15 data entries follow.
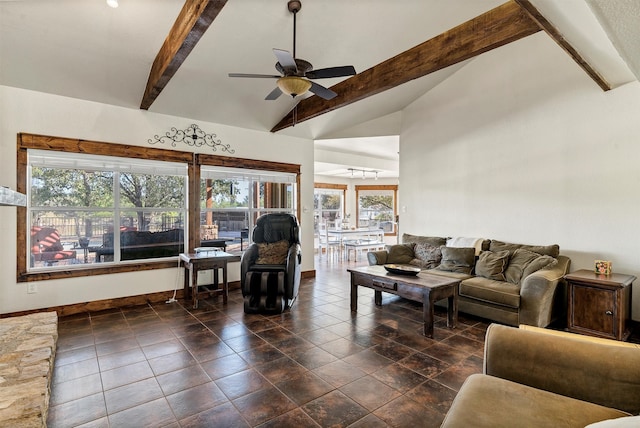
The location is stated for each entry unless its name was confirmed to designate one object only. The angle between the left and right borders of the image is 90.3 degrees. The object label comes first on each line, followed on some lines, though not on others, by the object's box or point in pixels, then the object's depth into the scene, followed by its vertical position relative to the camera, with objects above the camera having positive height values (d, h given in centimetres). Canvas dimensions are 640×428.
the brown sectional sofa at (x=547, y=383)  129 -80
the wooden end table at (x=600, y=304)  298 -87
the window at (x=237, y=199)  501 +28
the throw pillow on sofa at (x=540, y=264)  356 -55
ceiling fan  271 +124
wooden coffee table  321 -78
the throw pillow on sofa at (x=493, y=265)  387 -61
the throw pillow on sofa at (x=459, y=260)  423 -60
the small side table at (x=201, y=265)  409 -66
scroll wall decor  450 +114
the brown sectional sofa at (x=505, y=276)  330 -73
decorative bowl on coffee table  362 -63
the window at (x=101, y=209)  377 +9
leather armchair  396 -80
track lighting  944 +136
